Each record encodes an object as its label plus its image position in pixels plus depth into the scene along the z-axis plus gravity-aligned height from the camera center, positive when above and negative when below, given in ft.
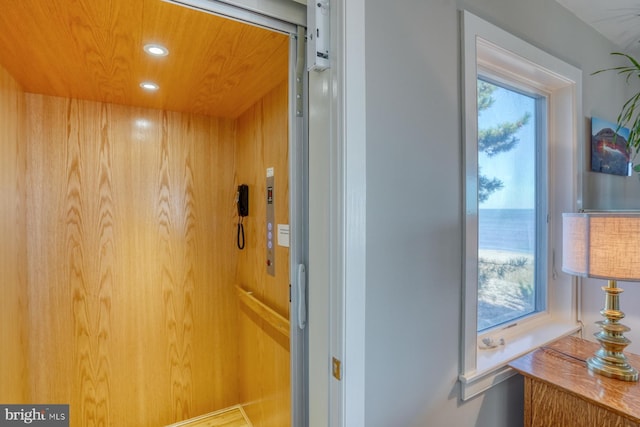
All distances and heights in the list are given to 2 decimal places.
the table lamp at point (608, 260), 3.51 -0.60
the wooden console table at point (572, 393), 3.40 -2.09
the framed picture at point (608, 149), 6.21 +1.19
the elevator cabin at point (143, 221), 4.89 -0.21
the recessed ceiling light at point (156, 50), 4.45 +2.31
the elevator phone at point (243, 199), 7.34 +0.27
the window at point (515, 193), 4.08 +0.27
